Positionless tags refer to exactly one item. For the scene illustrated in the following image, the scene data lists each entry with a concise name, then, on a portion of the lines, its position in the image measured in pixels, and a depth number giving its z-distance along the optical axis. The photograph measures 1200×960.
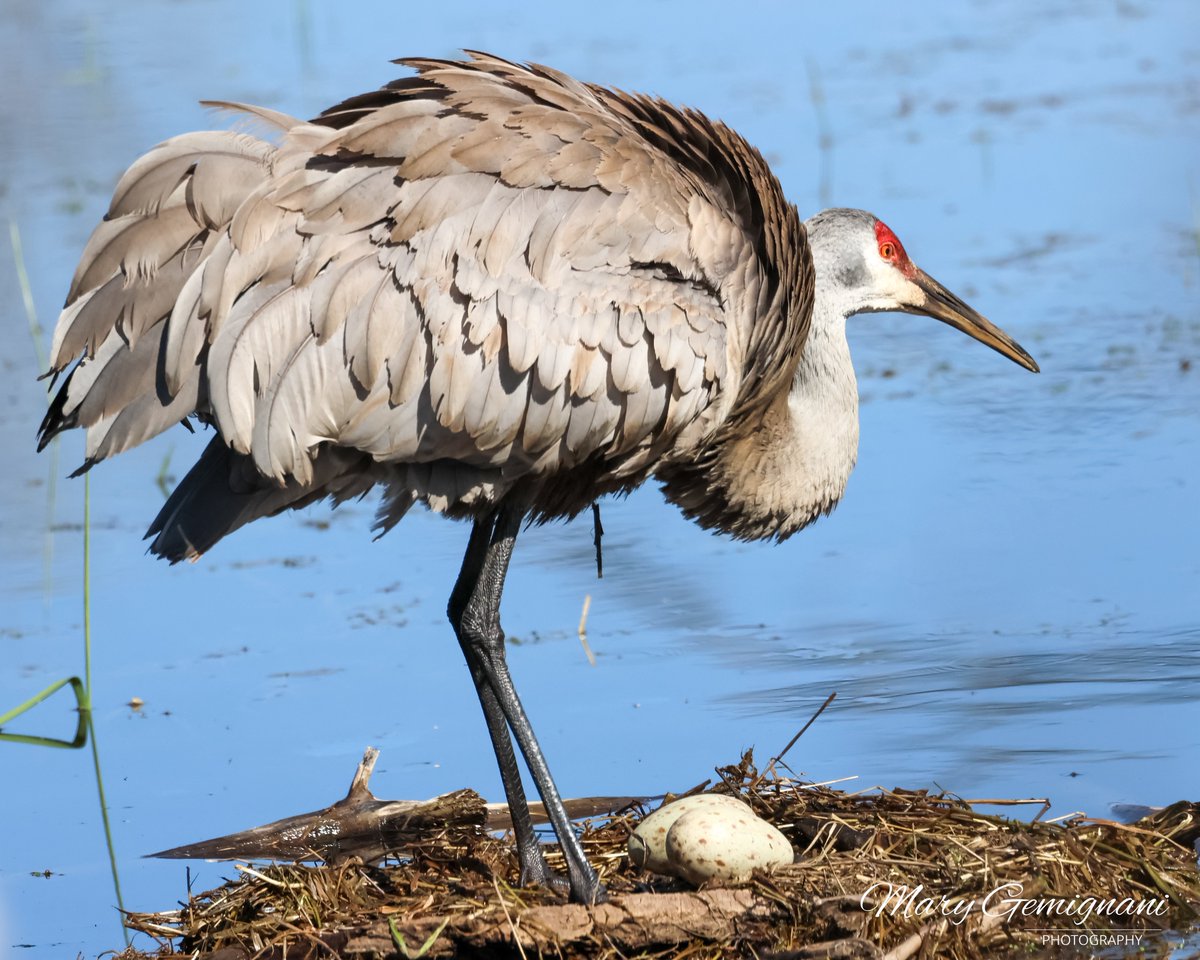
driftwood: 10.89
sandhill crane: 9.88
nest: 9.21
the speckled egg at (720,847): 9.48
